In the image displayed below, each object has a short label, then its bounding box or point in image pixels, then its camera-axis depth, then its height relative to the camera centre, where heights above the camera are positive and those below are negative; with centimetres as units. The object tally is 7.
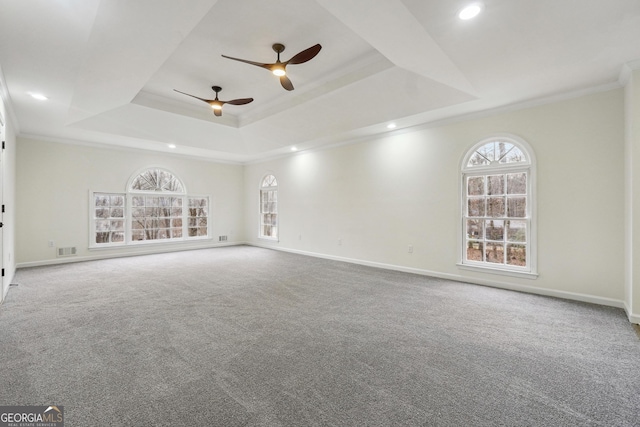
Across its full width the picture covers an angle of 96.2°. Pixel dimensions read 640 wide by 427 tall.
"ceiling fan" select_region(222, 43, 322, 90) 294 +165
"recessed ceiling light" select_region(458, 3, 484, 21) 215 +154
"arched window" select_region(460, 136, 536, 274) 410 +8
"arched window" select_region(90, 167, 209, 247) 667 +0
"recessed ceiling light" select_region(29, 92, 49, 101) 371 +153
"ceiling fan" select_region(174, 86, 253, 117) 437 +169
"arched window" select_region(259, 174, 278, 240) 814 +11
